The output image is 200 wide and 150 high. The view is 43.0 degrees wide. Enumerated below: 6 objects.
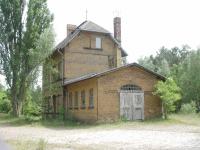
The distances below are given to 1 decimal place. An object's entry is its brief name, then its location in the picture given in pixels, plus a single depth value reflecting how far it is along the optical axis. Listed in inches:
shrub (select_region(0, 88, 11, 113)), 1397.3
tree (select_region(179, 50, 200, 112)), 1174.5
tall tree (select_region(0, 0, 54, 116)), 937.5
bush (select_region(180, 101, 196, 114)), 897.2
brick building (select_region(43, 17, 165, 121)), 736.2
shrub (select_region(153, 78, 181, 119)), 729.8
